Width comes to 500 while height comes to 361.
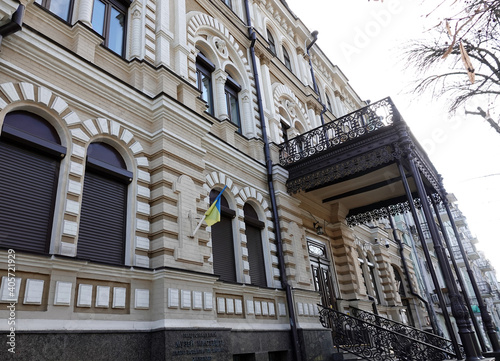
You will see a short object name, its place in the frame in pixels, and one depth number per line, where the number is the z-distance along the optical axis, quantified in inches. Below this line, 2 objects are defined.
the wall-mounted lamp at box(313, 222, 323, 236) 548.7
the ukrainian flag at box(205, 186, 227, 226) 304.5
